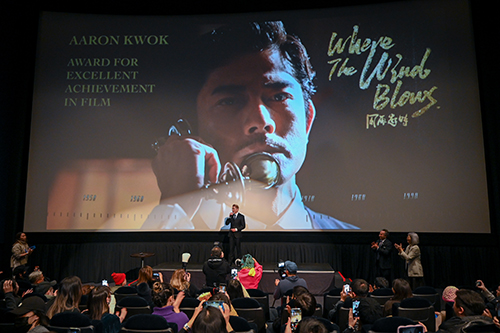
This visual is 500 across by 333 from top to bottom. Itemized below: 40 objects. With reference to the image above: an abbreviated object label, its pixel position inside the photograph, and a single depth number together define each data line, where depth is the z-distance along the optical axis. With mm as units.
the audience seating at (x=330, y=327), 2915
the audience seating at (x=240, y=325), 3023
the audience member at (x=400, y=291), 4145
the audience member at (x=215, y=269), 6129
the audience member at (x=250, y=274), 7004
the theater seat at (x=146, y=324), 2986
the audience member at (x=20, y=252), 7848
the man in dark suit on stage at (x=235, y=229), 8609
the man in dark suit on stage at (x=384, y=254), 7410
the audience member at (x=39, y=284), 5059
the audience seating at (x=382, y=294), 4828
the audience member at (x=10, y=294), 4336
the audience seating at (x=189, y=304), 4005
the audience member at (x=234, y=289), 4422
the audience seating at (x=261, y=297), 4559
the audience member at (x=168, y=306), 3562
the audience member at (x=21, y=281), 5393
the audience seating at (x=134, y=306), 3963
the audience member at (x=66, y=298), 3662
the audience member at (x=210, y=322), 2467
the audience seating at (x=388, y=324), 3027
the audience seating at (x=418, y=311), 3773
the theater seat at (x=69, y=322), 3062
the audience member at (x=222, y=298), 3373
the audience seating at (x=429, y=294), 4816
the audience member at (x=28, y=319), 3057
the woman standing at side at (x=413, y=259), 7266
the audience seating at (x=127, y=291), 4941
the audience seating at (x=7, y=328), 3287
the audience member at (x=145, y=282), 4738
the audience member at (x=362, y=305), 3383
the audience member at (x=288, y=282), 4770
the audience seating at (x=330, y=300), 4809
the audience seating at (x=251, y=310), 3908
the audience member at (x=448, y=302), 4258
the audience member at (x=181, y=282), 4707
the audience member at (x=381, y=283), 5043
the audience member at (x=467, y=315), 2980
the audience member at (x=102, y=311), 3365
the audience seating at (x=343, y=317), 3982
